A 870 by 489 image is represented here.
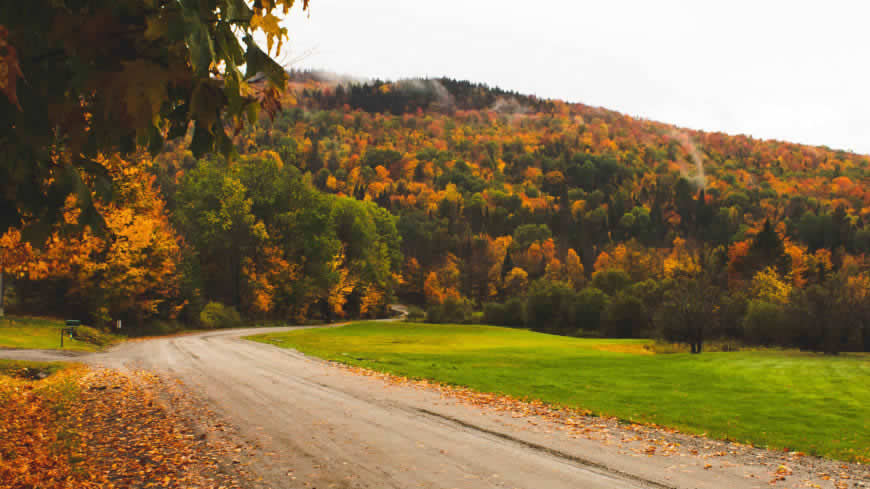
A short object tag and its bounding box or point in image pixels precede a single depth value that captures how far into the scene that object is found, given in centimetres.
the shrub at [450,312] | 5984
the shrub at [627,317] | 5312
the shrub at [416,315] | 6194
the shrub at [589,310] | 5616
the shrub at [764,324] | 3771
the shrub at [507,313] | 6250
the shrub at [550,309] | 5825
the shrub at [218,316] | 4366
